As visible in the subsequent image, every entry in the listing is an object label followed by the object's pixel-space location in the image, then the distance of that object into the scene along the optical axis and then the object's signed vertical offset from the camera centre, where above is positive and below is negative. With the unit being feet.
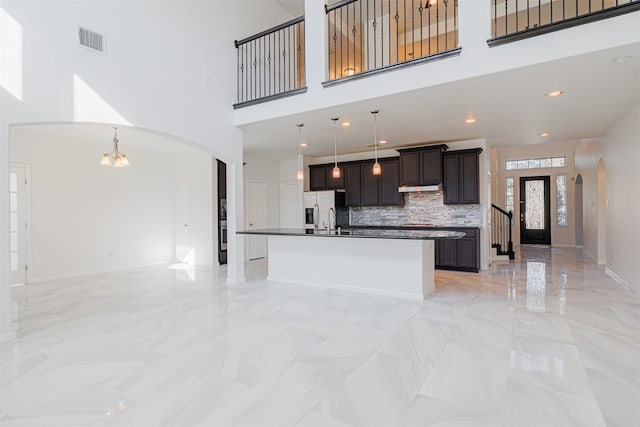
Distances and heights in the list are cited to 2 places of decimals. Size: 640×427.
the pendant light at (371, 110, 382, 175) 16.30 +4.92
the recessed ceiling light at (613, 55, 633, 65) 10.57 +4.83
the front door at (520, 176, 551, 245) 37.76 +0.36
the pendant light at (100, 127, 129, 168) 18.52 +3.25
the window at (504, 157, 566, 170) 36.91 +5.63
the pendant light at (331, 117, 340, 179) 17.47 +5.00
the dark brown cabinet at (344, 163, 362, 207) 26.55 +2.50
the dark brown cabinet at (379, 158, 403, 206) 24.97 +2.40
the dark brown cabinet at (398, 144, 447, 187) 22.90 +3.41
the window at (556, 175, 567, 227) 36.68 +1.43
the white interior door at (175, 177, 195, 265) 27.43 -0.40
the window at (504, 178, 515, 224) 39.11 +2.16
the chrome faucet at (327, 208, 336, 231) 26.36 -0.08
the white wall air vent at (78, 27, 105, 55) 13.08 +7.03
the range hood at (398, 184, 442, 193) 22.94 +1.82
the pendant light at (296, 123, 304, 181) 18.14 +5.03
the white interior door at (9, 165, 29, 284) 19.62 -0.19
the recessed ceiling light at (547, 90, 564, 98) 13.46 +4.84
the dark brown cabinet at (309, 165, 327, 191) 27.86 +3.18
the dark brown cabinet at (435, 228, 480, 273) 21.66 -2.47
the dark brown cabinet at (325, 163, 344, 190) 27.25 +2.86
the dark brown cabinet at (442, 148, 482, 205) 22.24 +2.51
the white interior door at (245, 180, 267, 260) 28.14 +0.11
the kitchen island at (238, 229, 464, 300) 15.51 -2.29
